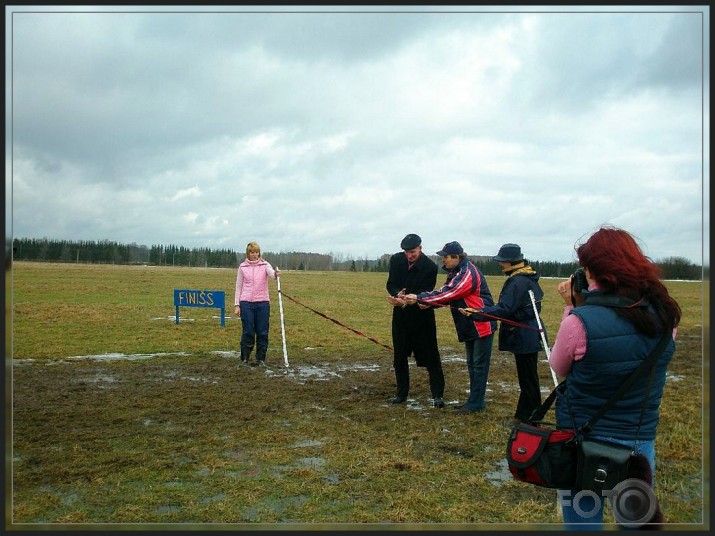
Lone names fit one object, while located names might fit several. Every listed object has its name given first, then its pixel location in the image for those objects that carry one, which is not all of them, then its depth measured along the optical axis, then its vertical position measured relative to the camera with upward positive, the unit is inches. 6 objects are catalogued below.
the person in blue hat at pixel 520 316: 250.2 -20.2
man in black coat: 300.8 -27.9
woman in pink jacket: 421.7 -24.0
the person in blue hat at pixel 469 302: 272.1 -15.9
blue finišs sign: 669.3 -37.7
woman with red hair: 107.1 -13.0
